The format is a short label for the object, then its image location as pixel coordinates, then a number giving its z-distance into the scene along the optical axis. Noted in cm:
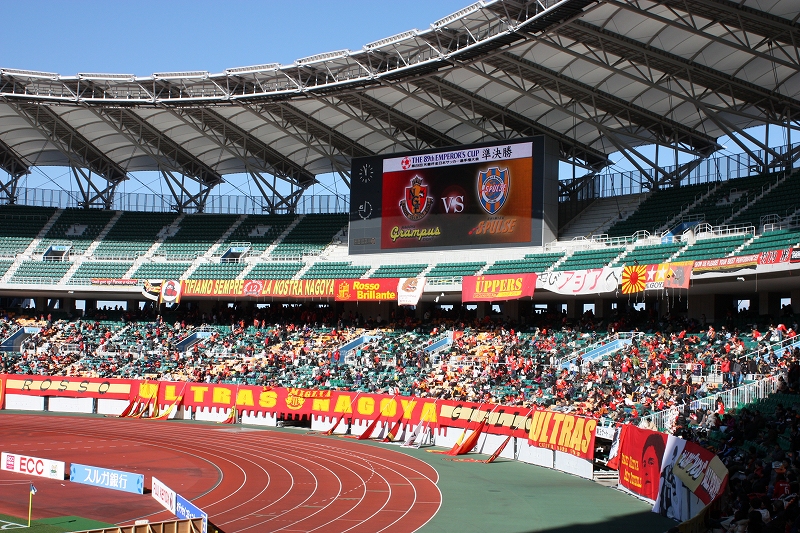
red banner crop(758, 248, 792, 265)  2867
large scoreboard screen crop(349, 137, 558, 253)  4225
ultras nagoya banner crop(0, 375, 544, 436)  2972
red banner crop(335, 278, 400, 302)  4369
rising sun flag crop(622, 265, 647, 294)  3412
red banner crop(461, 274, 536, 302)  3875
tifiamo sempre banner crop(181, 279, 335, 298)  4578
